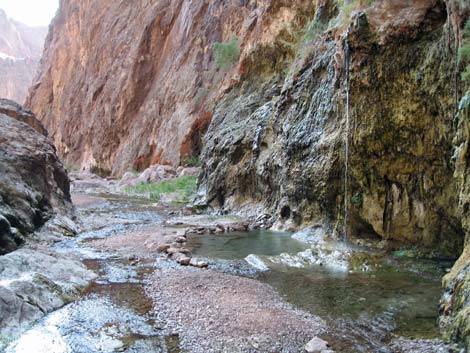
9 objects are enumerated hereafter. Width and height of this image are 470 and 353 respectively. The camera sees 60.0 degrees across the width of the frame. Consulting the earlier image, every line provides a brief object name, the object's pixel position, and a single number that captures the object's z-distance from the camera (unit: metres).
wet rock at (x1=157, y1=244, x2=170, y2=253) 7.97
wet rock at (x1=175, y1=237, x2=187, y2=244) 8.96
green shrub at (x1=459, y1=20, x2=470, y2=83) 5.32
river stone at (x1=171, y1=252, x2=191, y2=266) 7.00
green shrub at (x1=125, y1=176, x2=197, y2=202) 19.36
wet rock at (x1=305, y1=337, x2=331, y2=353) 3.77
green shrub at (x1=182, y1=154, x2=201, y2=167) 25.05
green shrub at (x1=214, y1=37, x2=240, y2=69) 21.09
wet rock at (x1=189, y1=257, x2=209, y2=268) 6.84
